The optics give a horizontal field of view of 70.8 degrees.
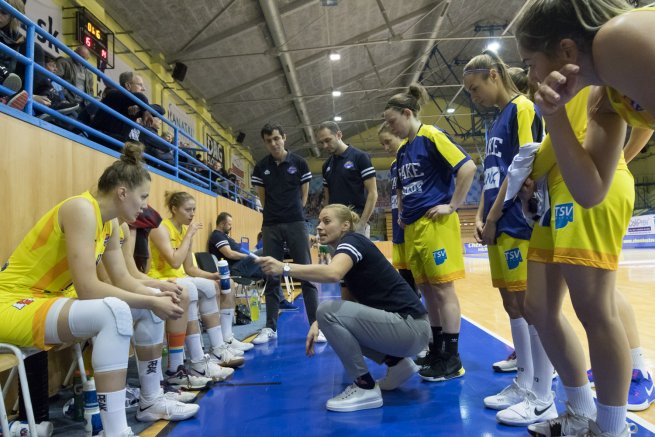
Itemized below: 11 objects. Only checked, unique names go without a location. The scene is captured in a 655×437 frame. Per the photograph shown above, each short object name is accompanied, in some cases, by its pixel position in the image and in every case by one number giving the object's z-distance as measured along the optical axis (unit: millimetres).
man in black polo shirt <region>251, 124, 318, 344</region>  4117
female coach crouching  2289
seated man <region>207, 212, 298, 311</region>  5172
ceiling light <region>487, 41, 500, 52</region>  12789
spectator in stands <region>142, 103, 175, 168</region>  5039
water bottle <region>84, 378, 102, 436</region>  1902
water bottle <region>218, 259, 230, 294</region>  3488
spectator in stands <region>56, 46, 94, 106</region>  4152
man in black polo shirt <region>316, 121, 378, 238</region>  3752
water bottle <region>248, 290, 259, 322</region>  5484
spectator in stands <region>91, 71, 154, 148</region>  4168
